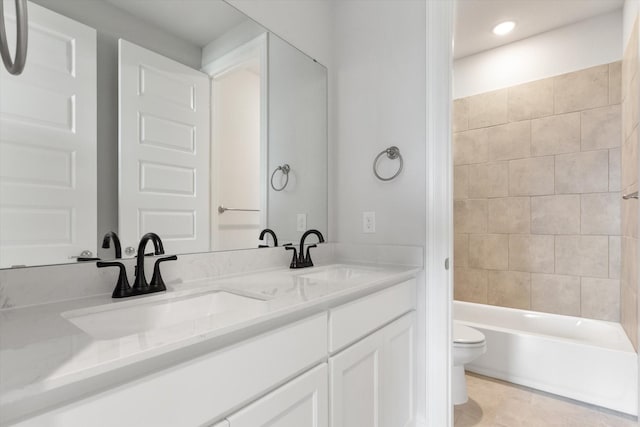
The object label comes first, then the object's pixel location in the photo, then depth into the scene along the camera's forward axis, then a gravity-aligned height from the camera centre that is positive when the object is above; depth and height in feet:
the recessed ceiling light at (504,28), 8.09 +4.77
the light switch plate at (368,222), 5.57 -0.15
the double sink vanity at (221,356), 1.59 -0.94
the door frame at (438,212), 4.86 +0.02
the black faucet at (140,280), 3.03 -0.64
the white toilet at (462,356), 6.09 -2.71
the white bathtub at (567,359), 5.98 -2.99
